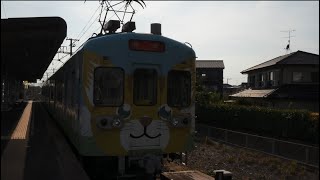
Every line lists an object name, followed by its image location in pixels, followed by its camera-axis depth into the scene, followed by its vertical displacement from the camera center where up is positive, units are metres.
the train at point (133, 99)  7.95 -0.14
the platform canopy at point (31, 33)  6.05 +0.89
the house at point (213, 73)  60.84 +2.60
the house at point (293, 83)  31.27 +0.71
